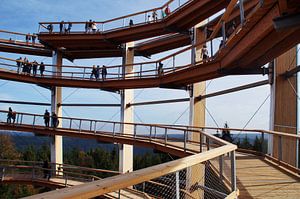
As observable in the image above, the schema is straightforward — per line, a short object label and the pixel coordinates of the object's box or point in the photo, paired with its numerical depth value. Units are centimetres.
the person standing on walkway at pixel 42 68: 2344
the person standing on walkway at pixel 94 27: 2347
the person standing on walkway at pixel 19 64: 2311
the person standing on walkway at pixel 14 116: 2141
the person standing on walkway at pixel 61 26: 2378
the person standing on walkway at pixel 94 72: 2281
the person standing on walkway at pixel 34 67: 2325
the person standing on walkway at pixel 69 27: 2375
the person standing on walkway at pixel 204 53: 1455
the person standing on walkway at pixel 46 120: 2231
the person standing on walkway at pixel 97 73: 2276
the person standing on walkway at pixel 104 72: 2245
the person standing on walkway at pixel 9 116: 2132
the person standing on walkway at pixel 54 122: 2250
